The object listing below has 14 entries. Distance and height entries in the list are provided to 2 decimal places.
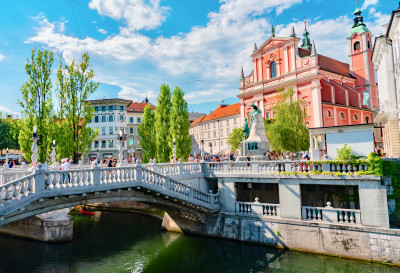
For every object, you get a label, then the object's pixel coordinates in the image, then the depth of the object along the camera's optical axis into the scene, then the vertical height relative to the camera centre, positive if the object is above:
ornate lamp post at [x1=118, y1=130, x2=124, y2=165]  16.23 +0.52
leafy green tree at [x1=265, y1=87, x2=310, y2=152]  28.34 +2.10
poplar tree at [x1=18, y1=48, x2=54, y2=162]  23.75 +4.38
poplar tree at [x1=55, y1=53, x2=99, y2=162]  24.81 +4.19
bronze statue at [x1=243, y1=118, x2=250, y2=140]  23.62 +1.84
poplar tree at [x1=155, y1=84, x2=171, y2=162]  34.28 +3.99
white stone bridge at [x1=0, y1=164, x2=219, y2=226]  10.32 -1.53
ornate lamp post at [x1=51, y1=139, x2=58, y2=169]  21.31 +0.13
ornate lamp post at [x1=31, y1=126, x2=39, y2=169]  12.72 +0.34
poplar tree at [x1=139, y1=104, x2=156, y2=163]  37.25 +2.73
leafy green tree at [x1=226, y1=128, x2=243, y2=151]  51.78 +2.62
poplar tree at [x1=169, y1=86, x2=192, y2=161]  33.44 +3.53
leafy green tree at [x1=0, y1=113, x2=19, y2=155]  50.50 +3.90
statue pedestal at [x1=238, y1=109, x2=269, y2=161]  21.39 +0.66
